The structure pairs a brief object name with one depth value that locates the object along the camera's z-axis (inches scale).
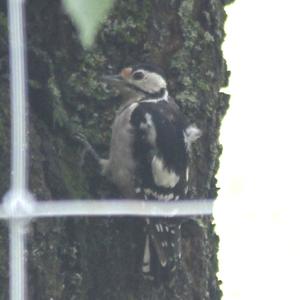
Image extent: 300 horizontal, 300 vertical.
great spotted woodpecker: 288.7
